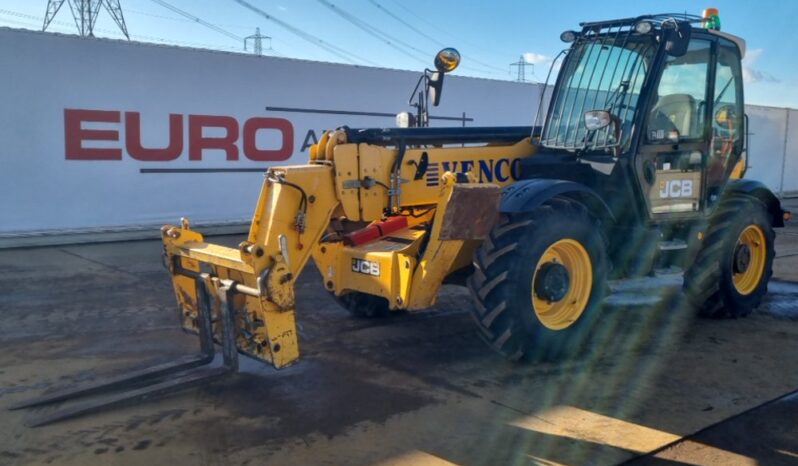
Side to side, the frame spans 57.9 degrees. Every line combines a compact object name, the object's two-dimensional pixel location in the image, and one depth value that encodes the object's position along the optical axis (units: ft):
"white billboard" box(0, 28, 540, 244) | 34.78
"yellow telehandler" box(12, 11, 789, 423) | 15.75
